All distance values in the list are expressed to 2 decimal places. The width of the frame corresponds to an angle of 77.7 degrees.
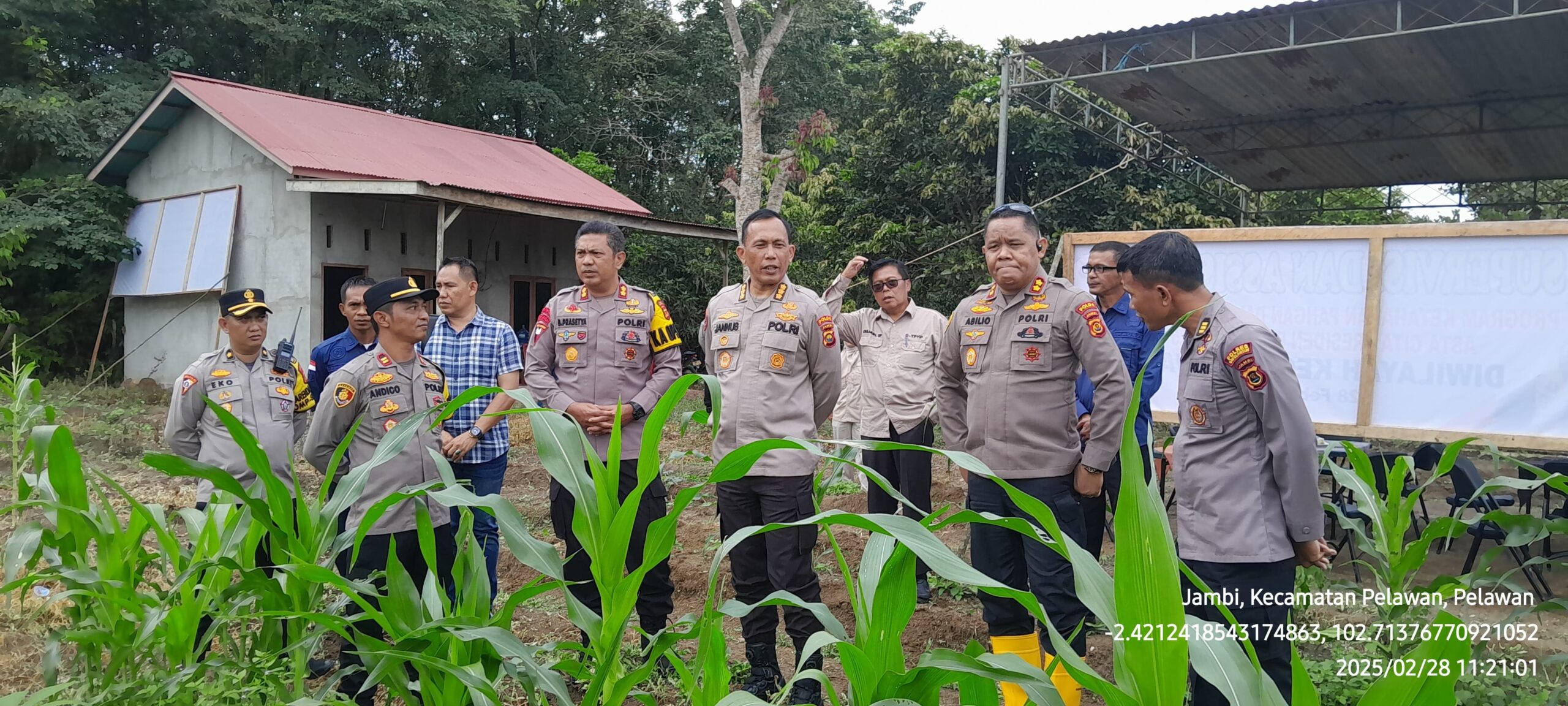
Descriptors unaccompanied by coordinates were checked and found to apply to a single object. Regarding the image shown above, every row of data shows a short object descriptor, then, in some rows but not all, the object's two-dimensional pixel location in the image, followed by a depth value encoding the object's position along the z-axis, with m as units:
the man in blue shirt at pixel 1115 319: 3.79
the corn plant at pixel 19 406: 3.82
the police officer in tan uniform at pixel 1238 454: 2.24
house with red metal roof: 10.77
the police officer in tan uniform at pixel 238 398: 3.30
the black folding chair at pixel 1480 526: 3.96
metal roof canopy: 8.03
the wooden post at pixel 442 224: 10.05
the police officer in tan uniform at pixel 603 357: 3.37
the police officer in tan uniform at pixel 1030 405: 2.86
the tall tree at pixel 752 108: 10.77
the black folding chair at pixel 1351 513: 4.22
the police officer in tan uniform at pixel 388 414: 2.93
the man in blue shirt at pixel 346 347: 3.93
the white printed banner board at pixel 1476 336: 4.35
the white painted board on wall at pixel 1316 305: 4.84
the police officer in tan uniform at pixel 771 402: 3.06
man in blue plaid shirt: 3.63
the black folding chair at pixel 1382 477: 4.38
